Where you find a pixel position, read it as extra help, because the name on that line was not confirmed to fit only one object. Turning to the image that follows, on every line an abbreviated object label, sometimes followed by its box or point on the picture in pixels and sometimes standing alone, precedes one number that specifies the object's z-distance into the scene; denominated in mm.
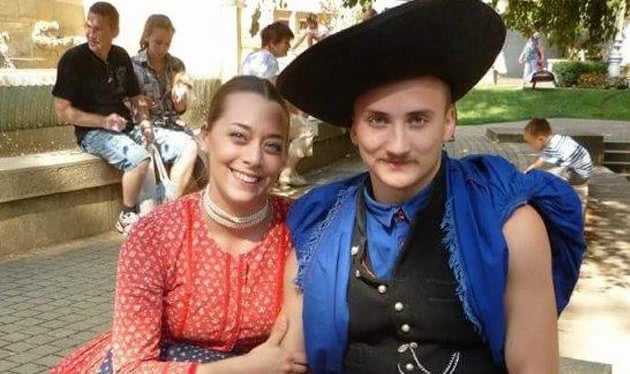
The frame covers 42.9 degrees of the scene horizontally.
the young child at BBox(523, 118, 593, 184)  8219
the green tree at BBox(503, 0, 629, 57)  8688
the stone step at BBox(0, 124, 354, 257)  6004
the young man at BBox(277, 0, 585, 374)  1733
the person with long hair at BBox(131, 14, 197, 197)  6449
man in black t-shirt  6203
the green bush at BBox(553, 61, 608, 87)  27766
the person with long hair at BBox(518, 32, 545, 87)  27969
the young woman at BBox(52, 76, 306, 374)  2137
